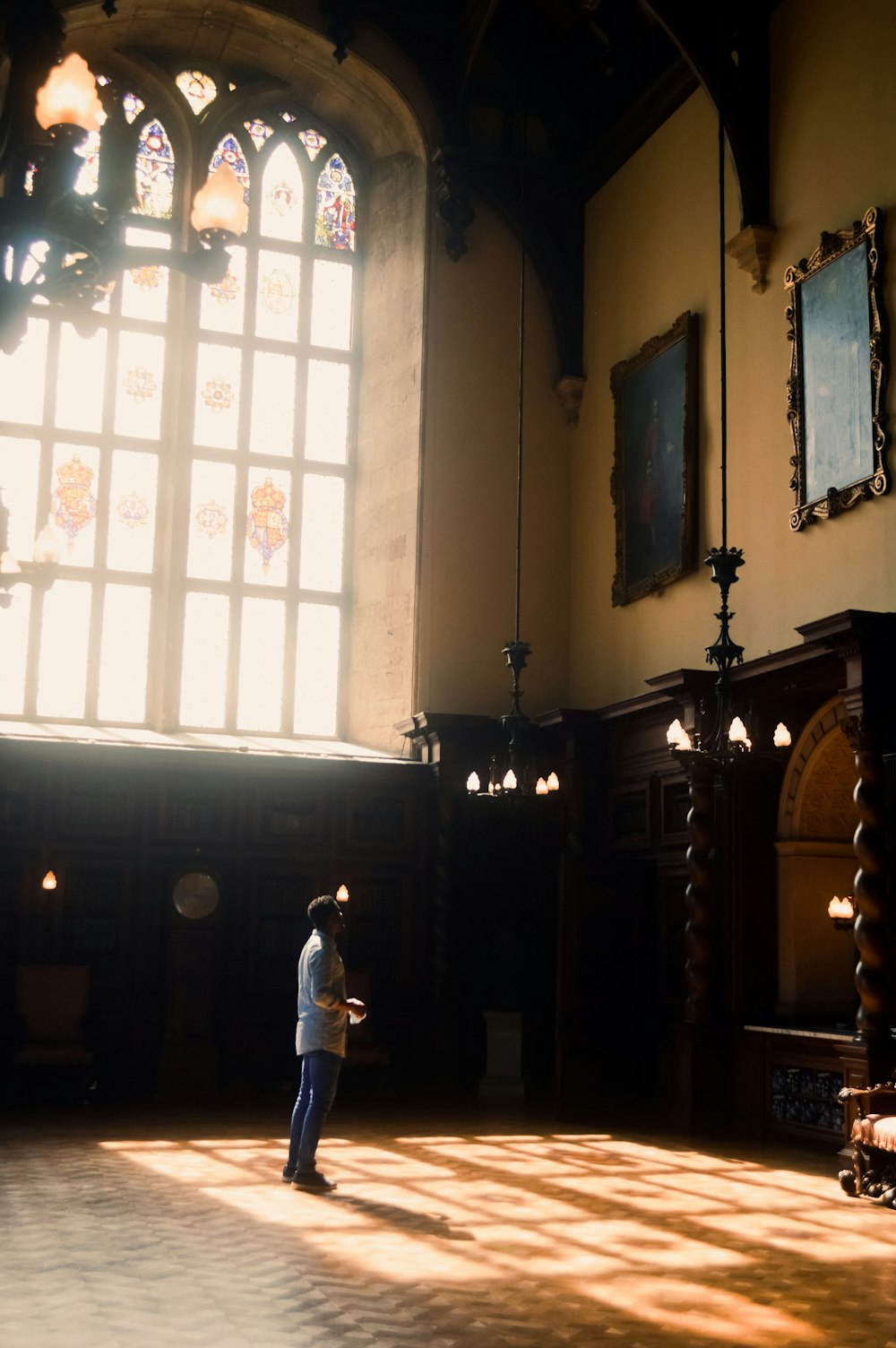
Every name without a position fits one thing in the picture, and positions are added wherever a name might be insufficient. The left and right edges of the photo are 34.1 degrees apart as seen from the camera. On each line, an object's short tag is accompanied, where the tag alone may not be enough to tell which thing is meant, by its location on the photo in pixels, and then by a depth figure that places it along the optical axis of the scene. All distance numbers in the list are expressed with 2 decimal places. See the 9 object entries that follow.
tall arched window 12.95
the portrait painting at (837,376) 9.19
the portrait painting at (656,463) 11.46
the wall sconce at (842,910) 9.43
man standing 7.05
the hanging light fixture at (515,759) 9.95
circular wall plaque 11.71
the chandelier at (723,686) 7.96
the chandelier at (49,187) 4.01
